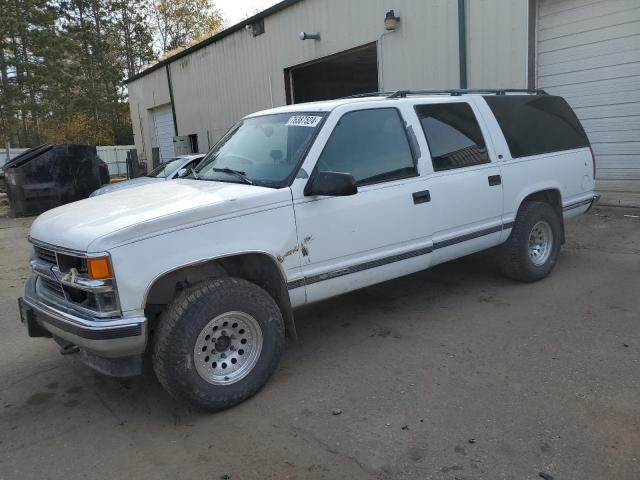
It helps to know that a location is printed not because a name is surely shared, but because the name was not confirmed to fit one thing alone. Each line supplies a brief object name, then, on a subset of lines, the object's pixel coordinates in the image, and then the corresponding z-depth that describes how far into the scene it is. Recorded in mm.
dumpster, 13695
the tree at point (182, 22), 44062
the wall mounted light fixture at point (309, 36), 12961
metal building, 8539
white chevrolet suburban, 3215
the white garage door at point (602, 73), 8336
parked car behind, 11164
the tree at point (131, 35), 41031
